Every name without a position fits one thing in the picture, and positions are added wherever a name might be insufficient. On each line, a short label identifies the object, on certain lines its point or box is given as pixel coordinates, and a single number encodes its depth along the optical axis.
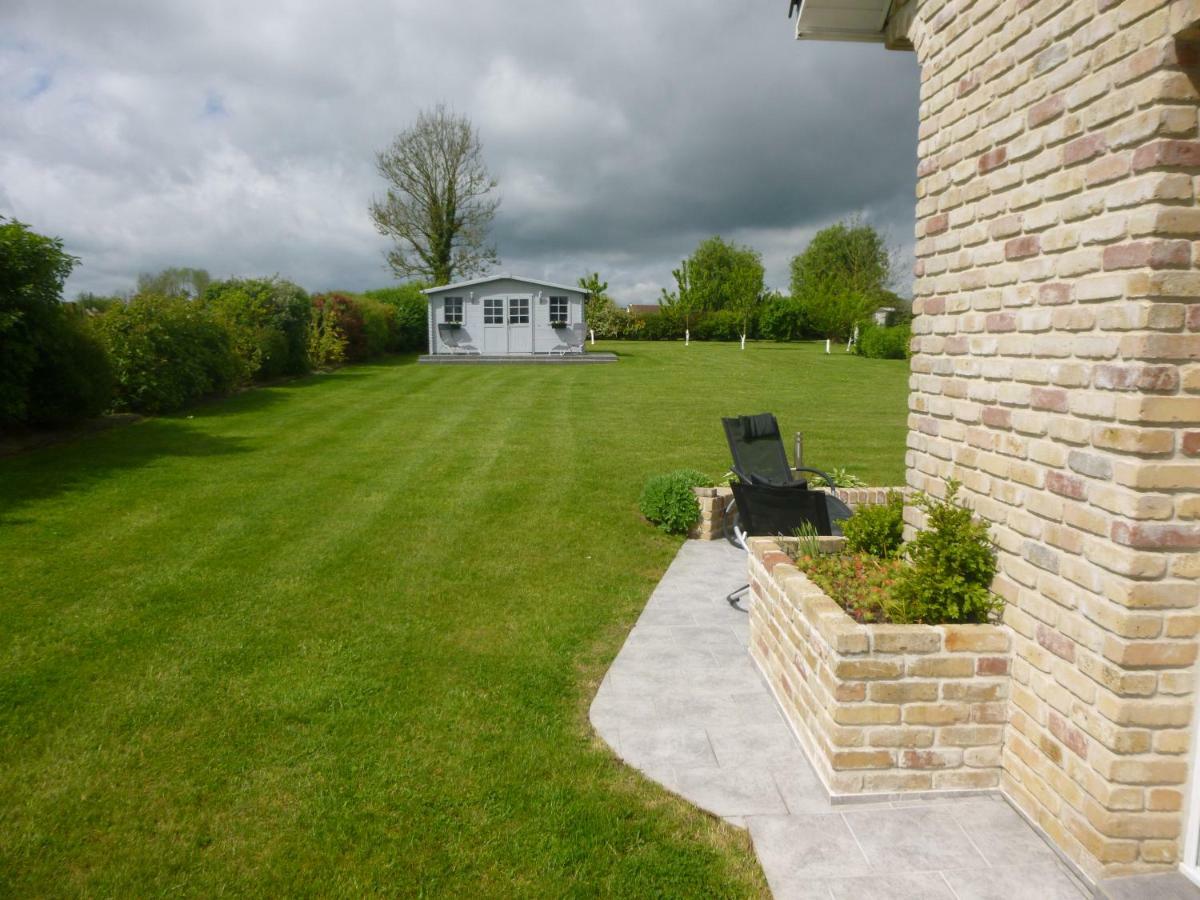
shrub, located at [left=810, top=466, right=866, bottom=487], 7.62
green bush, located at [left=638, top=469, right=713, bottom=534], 6.92
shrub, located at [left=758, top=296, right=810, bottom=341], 40.66
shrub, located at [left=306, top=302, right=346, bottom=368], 21.55
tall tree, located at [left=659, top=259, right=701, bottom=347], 41.81
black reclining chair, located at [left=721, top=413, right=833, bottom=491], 6.62
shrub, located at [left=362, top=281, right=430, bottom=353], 29.53
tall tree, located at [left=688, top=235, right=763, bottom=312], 46.44
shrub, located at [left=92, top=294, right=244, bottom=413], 12.70
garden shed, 28.20
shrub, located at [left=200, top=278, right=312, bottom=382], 17.16
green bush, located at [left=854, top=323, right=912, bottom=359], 30.61
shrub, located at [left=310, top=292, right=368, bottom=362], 23.02
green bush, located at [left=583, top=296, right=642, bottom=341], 41.22
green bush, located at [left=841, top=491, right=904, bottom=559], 4.14
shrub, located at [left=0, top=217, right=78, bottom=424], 9.02
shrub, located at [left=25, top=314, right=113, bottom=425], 10.05
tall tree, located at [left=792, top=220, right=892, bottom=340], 51.50
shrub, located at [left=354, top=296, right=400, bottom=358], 25.30
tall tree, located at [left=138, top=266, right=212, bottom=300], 35.73
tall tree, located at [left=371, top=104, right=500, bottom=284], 34.44
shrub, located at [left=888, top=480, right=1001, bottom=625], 3.00
